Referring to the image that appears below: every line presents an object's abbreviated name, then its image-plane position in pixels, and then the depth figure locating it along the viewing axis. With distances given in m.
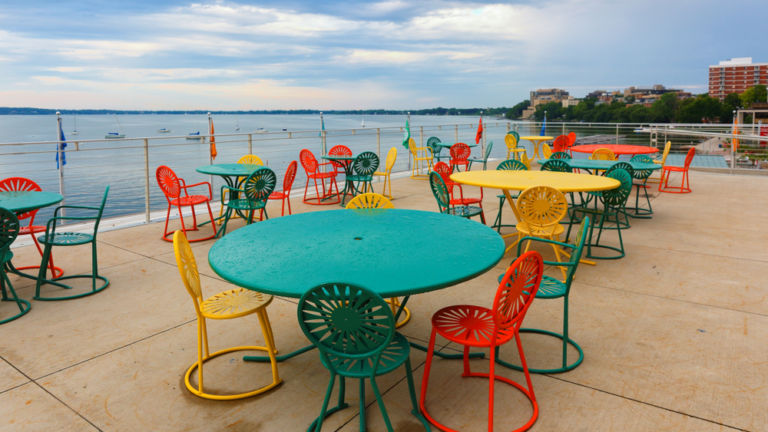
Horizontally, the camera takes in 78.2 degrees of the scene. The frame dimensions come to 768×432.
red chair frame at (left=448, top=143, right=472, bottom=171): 8.78
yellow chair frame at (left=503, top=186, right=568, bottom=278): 3.98
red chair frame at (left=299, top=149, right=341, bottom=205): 7.95
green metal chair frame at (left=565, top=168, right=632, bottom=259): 4.77
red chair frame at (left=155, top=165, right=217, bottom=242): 5.35
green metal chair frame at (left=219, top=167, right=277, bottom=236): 5.14
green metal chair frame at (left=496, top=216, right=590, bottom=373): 2.51
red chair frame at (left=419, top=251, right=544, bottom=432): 1.93
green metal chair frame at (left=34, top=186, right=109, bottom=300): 3.79
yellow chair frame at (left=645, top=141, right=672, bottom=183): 8.66
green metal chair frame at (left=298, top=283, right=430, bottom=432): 1.61
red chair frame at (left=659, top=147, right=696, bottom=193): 8.25
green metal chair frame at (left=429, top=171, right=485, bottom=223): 4.52
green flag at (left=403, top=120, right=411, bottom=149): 10.45
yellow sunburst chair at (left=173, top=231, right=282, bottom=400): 2.27
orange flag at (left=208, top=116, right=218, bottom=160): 8.65
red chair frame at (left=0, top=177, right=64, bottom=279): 4.26
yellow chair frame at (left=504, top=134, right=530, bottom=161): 11.87
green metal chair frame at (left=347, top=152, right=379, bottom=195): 7.46
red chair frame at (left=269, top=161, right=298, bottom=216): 5.97
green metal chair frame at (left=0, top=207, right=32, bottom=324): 3.18
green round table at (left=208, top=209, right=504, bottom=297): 1.92
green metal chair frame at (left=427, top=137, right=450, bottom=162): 10.80
